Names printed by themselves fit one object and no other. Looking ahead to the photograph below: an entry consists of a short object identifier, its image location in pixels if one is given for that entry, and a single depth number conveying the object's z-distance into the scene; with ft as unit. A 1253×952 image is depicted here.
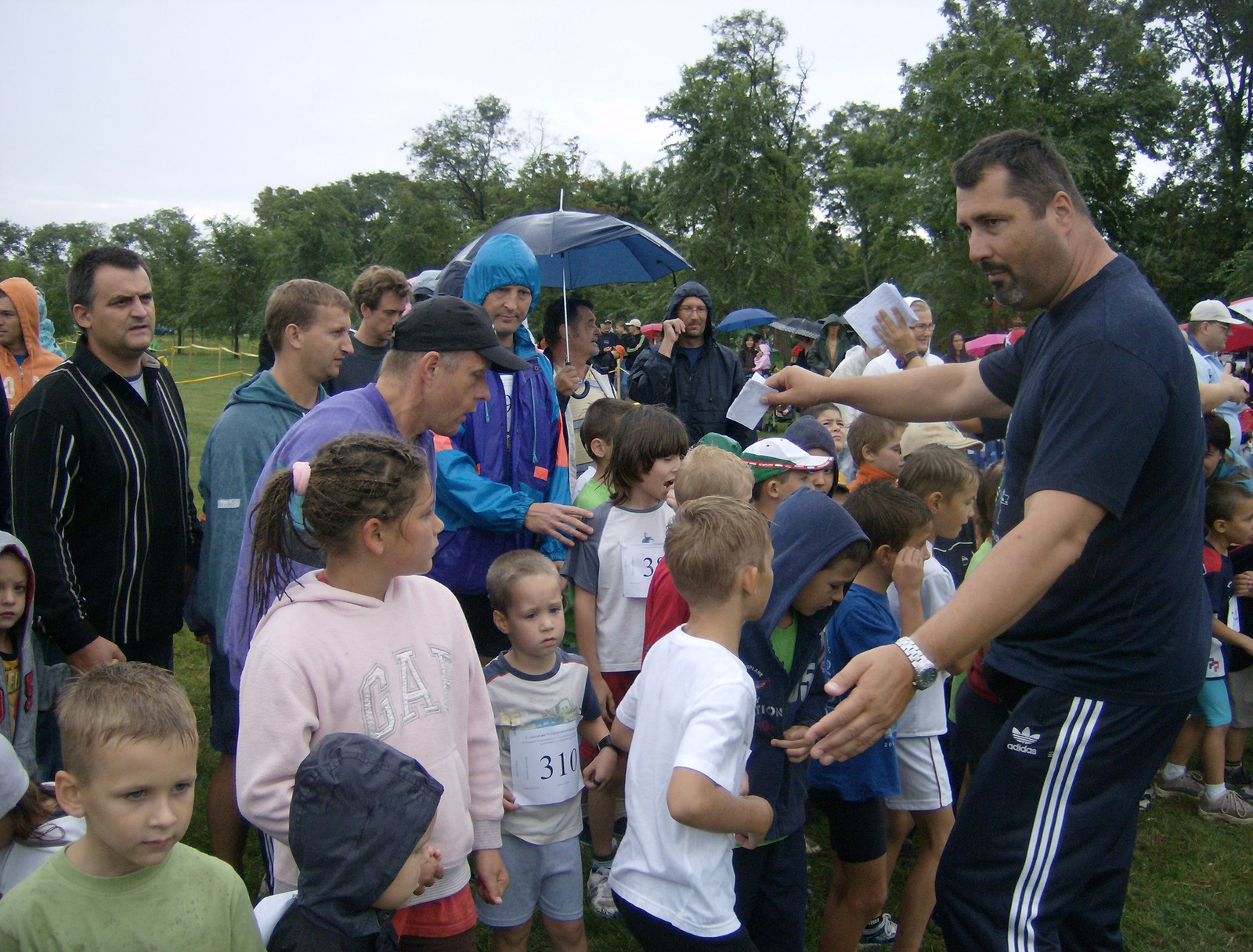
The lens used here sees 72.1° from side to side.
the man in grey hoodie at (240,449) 9.94
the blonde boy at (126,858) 5.46
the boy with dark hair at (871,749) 8.88
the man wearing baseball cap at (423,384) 8.18
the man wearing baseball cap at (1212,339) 21.78
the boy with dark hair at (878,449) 14.66
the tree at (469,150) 134.31
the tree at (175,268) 146.51
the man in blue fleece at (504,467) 11.12
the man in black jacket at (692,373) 19.49
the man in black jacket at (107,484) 9.38
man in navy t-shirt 6.34
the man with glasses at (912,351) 13.70
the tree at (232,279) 136.98
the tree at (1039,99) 66.23
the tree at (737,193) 78.33
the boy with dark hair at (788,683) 8.08
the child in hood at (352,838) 5.52
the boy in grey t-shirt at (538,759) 9.05
